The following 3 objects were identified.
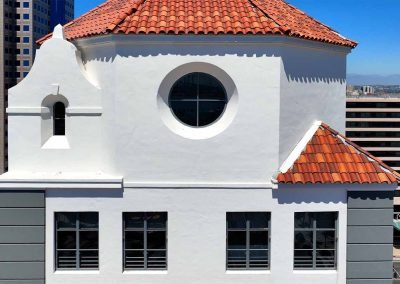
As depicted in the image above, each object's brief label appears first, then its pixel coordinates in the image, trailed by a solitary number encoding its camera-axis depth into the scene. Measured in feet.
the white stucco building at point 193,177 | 56.49
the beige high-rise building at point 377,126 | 343.46
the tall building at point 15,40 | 354.74
